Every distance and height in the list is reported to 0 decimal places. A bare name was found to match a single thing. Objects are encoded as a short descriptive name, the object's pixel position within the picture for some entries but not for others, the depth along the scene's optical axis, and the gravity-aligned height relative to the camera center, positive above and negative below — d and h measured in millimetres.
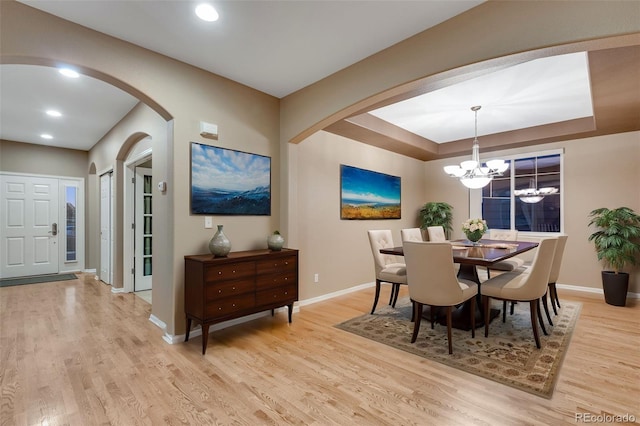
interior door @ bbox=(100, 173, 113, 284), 5425 -306
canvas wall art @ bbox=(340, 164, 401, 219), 4934 +290
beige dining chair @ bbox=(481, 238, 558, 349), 2809 -721
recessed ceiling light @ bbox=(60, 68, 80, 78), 3243 +1465
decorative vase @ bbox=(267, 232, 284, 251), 3443 -352
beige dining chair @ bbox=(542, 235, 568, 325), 3307 -691
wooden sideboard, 2766 -732
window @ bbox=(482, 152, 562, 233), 5348 +244
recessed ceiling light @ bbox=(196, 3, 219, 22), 2219 +1476
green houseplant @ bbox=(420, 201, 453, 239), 6285 -99
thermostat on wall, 3193 +845
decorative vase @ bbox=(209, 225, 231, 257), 2958 -343
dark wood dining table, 2938 -451
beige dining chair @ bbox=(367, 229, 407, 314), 3682 -704
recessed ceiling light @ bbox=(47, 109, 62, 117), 4406 +1420
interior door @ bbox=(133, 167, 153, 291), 4895 -318
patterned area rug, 2311 -1238
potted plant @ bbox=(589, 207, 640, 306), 4141 -482
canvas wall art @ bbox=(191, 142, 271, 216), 3164 +322
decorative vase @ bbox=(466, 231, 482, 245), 4062 -331
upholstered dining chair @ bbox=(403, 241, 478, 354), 2684 -608
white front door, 5914 -315
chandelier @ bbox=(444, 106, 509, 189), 3973 +547
